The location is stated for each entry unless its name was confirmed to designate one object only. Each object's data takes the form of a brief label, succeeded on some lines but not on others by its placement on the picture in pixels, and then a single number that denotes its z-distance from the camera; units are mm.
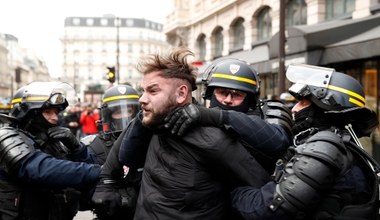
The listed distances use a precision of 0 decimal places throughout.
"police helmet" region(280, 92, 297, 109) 9617
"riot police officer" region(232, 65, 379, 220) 1858
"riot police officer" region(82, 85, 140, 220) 3922
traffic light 9430
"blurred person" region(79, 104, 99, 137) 12438
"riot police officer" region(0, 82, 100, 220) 2602
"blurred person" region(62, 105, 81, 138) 13727
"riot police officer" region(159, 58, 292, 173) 2034
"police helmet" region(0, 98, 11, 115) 8727
